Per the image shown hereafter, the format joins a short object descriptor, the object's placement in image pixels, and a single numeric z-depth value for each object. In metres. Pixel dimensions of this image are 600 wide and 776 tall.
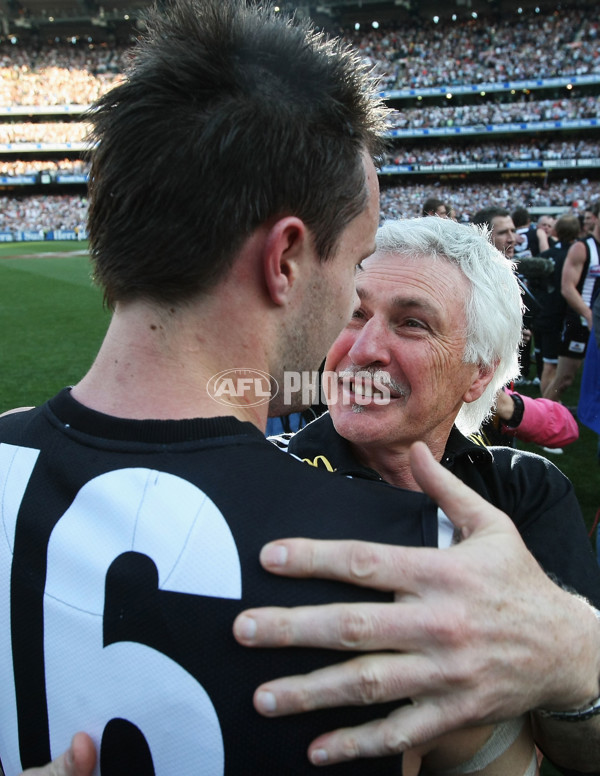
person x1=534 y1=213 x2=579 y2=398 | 7.14
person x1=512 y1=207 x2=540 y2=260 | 9.09
